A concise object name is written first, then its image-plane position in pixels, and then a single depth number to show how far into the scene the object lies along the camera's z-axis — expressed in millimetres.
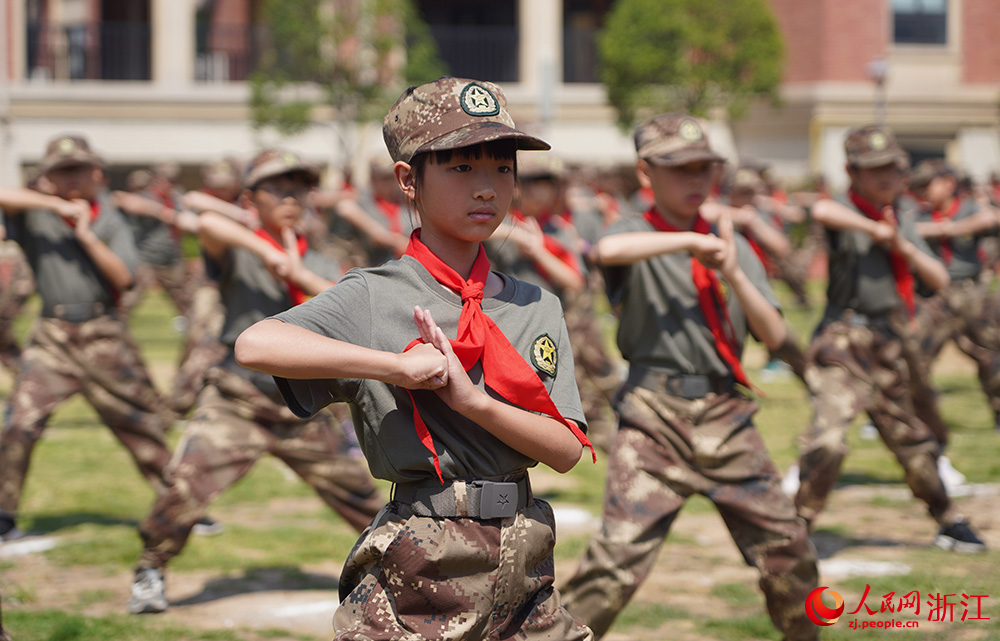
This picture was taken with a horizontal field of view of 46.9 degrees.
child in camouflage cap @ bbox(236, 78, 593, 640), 2906
